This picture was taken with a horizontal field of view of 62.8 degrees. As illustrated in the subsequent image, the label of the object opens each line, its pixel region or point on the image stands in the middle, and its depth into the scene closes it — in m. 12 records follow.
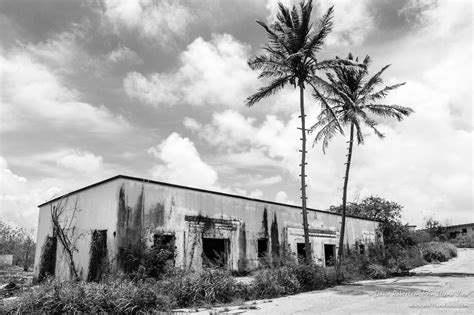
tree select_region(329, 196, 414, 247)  28.81
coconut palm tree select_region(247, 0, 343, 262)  15.91
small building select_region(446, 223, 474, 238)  53.54
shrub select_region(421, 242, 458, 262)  27.02
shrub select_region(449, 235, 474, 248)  45.08
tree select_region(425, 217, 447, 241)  45.12
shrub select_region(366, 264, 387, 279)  17.72
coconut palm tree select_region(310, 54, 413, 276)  19.72
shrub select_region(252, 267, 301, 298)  12.05
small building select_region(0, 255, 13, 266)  30.76
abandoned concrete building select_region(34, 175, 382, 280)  12.62
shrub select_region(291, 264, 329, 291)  13.48
